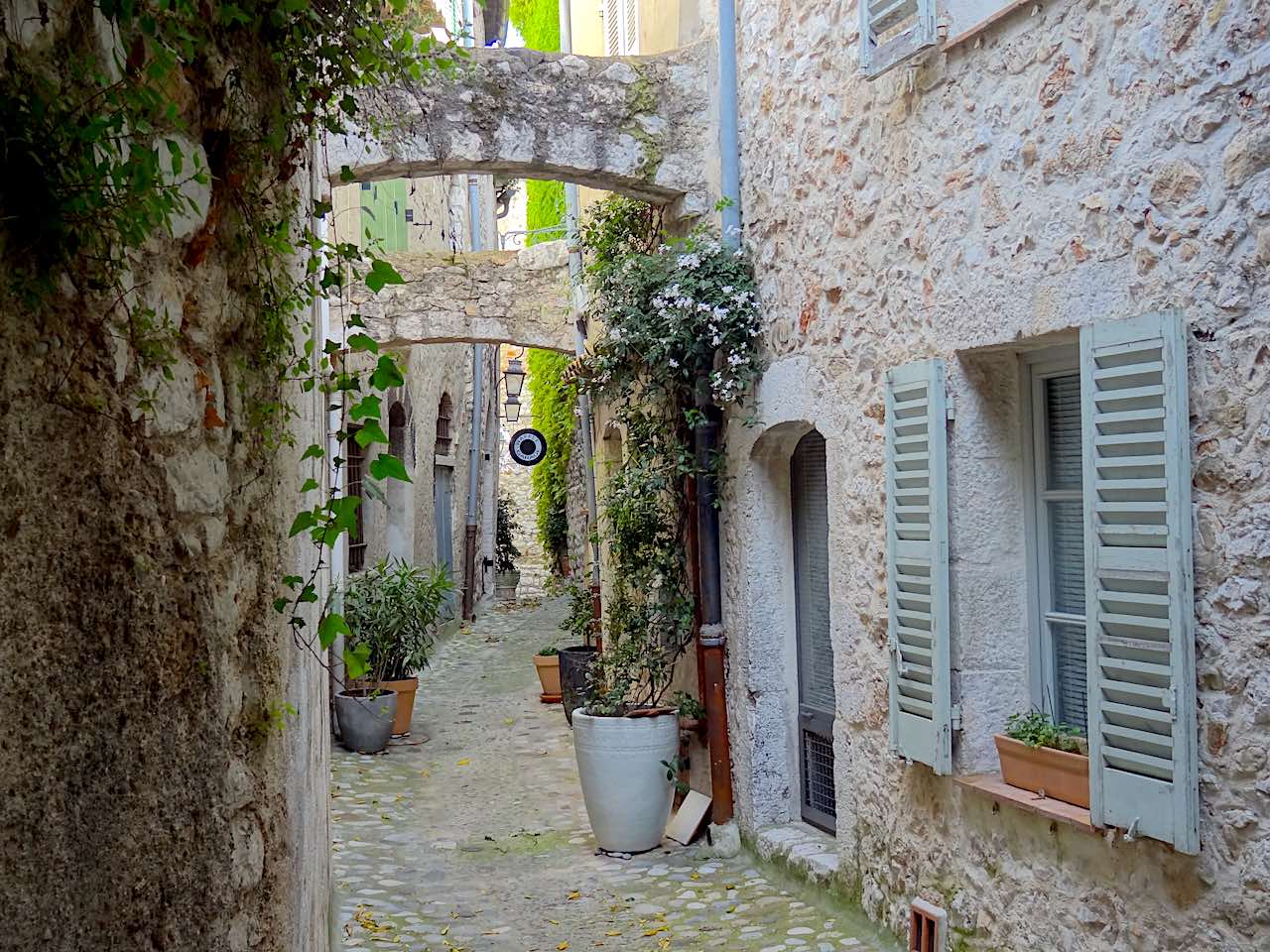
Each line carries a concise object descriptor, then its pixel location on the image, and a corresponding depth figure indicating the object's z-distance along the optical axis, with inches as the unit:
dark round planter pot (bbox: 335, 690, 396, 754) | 327.3
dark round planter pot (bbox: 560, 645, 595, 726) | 347.9
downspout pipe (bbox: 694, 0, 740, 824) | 225.1
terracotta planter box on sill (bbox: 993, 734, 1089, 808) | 133.4
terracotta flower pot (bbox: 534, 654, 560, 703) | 403.9
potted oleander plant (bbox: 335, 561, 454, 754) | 328.8
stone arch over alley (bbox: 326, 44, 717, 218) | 227.8
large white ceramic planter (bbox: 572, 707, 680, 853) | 229.9
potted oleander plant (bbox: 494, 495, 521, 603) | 730.2
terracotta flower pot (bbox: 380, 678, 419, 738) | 344.8
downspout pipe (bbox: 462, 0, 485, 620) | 620.7
